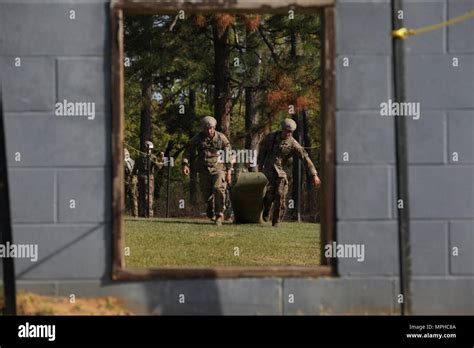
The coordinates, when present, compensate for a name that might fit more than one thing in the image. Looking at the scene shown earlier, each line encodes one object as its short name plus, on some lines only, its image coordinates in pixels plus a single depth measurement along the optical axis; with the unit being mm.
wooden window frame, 6004
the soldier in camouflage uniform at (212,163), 12742
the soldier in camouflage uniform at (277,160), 13062
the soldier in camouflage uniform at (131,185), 17484
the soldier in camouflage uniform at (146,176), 18312
